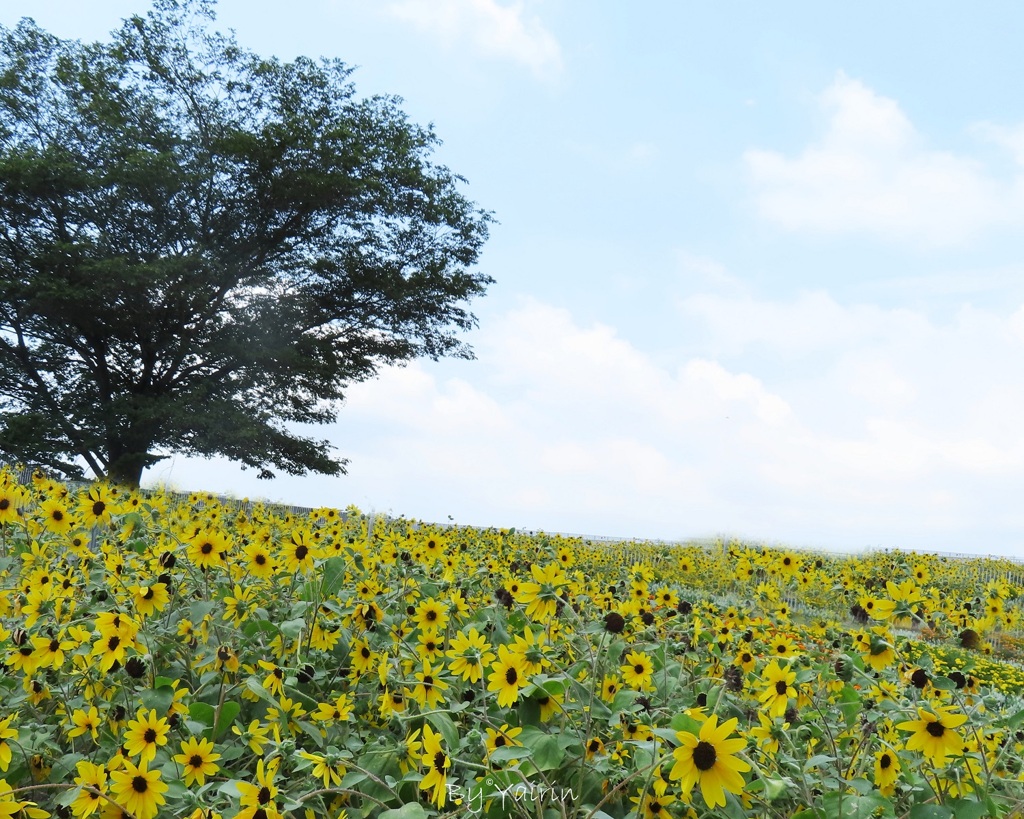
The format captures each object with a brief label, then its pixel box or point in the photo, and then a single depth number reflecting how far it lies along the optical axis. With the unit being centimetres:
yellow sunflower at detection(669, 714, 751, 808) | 150
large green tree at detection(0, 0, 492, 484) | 1952
